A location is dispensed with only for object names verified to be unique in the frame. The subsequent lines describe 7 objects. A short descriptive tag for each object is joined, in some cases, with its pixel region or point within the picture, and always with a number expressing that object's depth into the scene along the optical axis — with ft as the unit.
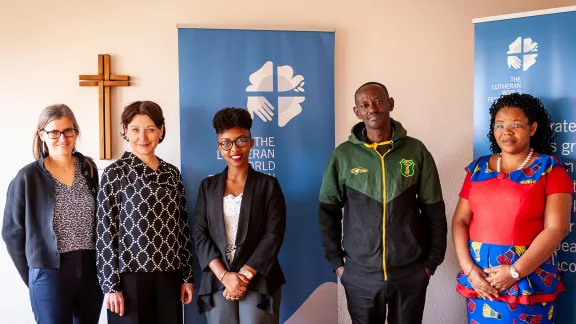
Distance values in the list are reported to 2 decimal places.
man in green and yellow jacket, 7.49
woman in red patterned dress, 7.22
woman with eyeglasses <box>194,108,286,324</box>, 7.67
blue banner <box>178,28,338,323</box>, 9.57
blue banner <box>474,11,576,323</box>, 8.28
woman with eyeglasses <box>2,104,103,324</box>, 7.39
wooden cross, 9.41
